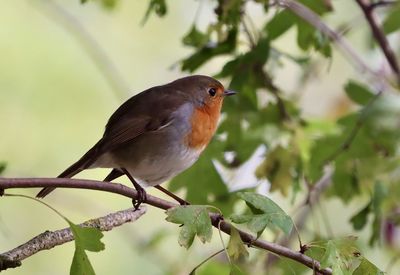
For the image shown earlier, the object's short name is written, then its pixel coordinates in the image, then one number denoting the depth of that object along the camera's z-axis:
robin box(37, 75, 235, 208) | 6.76
